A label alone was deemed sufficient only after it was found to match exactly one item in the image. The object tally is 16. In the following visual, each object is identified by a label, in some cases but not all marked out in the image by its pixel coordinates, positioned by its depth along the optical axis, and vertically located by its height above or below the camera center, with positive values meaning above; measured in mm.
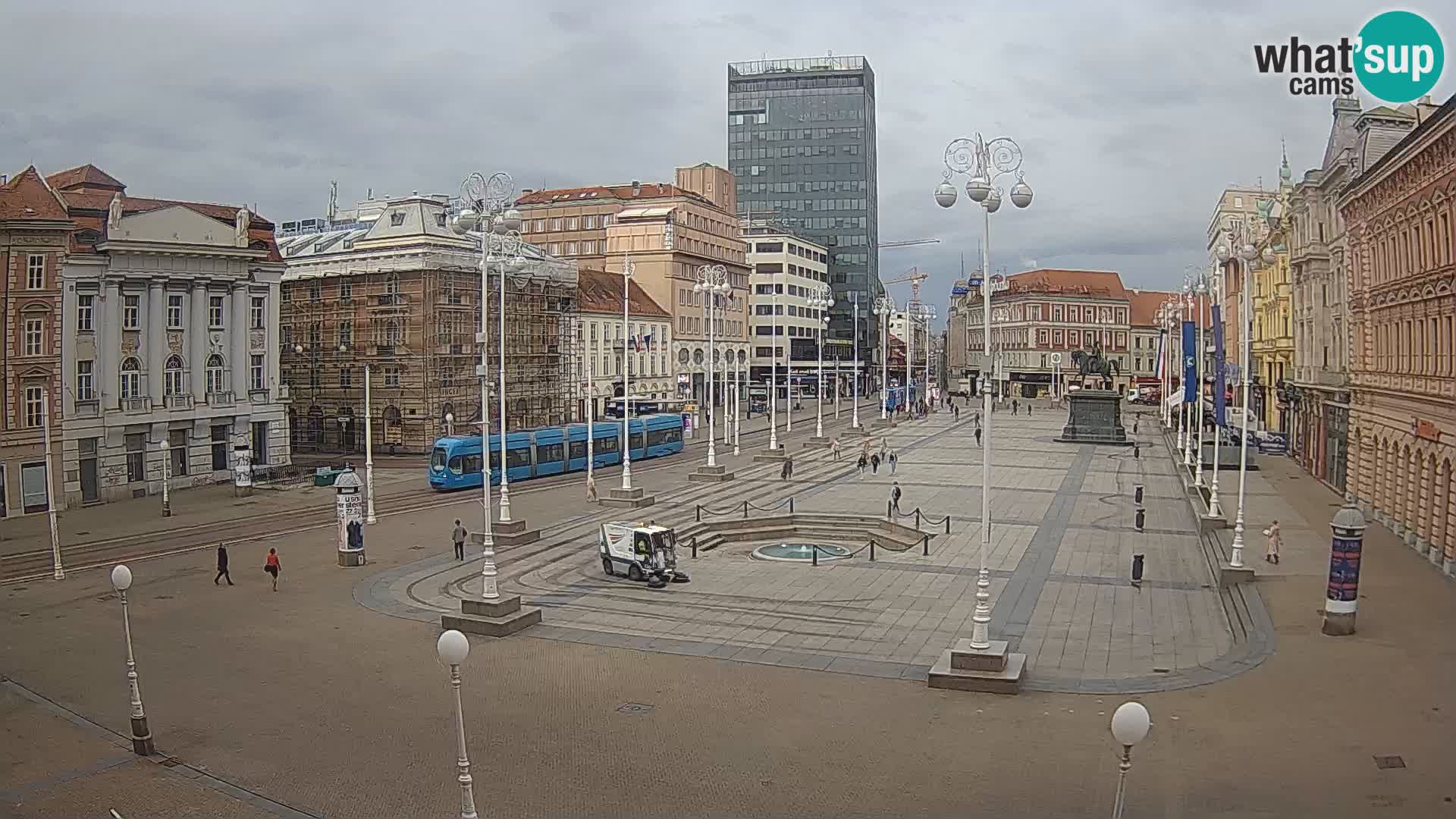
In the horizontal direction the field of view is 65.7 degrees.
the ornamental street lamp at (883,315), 92925 +5429
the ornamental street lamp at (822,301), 72938 +5179
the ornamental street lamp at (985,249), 20906 +2289
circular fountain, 37031 -5876
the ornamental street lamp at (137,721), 17609 -5246
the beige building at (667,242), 104750 +13434
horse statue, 88275 +692
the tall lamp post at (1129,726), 10828 -3397
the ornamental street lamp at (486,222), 25500 +3749
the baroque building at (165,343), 48625 +2029
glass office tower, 163000 +32136
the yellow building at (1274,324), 69312 +3105
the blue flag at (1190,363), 53719 +435
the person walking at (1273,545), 32531 -5023
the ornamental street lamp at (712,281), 61188 +5552
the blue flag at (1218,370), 46250 +81
